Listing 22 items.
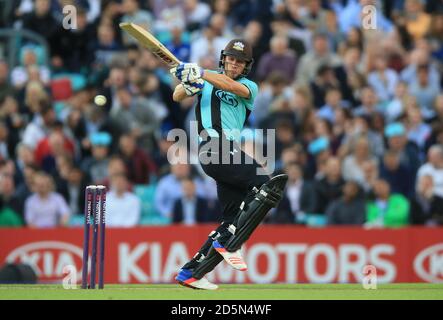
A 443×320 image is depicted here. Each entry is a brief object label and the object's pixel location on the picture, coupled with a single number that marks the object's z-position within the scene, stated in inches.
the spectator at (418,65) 693.3
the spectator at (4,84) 679.7
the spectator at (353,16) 722.2
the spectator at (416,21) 733.3
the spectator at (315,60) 692.1
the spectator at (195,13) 721.6
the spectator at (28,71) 679.1
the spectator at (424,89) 685.9
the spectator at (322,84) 680.4
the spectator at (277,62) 688.4
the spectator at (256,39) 698.8
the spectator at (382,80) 693.9
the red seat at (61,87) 684.7
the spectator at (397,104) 669.3
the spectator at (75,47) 694.5
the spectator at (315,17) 716.0
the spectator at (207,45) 681.0
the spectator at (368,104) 669.3
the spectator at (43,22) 696.4
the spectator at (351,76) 686.5
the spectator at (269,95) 667.4
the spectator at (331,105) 669.9
